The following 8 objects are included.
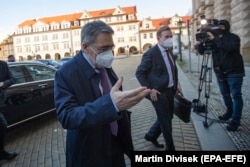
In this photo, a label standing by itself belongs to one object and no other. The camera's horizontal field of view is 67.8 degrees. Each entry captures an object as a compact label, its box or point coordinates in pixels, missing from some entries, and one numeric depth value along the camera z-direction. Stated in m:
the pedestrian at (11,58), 9.36
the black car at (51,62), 17.02
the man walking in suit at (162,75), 2.74
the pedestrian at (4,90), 3.26
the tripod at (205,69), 3.71
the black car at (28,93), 3.90
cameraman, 3.42
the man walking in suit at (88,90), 1.31
